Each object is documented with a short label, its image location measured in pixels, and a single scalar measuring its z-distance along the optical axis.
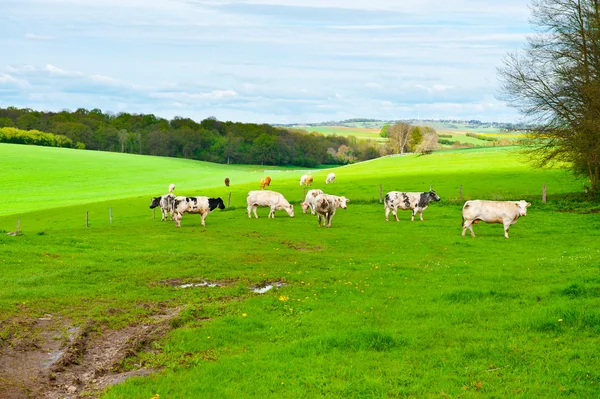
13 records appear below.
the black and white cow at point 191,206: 33.78
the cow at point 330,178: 68.19
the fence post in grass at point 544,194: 41.34
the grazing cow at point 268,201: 37.88
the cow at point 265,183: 60.29
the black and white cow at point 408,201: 34.81
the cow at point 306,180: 65.76
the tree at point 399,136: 150.38
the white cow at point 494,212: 27.25
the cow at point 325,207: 32.25
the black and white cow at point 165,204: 36.12
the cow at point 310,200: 39.00
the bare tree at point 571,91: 37.72
